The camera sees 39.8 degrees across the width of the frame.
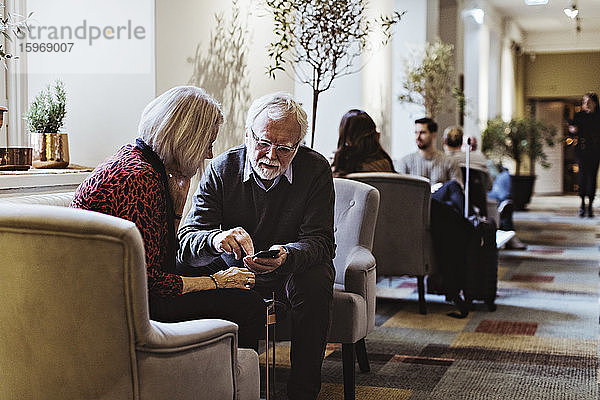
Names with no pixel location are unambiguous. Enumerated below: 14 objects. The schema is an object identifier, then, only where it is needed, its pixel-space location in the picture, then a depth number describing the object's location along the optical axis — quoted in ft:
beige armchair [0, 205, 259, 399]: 5.84
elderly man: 9.68
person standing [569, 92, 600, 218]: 39.06
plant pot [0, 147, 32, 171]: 10.72
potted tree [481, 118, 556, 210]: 40.70
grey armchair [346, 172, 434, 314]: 16.14
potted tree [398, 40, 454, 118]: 27.12
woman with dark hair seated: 16.63
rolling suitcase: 16.79
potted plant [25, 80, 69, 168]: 11.65
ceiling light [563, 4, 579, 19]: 38.60
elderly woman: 7.34
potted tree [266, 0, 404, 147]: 15.87
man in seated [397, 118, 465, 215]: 20.54
